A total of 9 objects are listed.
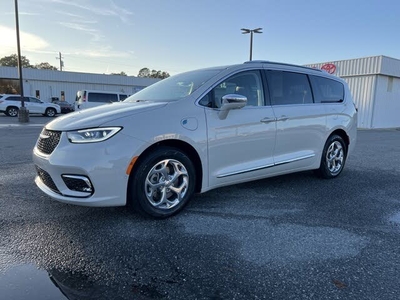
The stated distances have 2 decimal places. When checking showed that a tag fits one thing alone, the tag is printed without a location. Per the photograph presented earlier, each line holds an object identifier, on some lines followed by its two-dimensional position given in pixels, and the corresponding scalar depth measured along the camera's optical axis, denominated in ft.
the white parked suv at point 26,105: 75.97
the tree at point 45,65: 276.62
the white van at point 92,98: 65.36
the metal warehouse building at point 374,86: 65.31
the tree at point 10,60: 236.04
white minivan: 10.12
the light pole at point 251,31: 81.71
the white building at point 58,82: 116.67
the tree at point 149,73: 296.36
